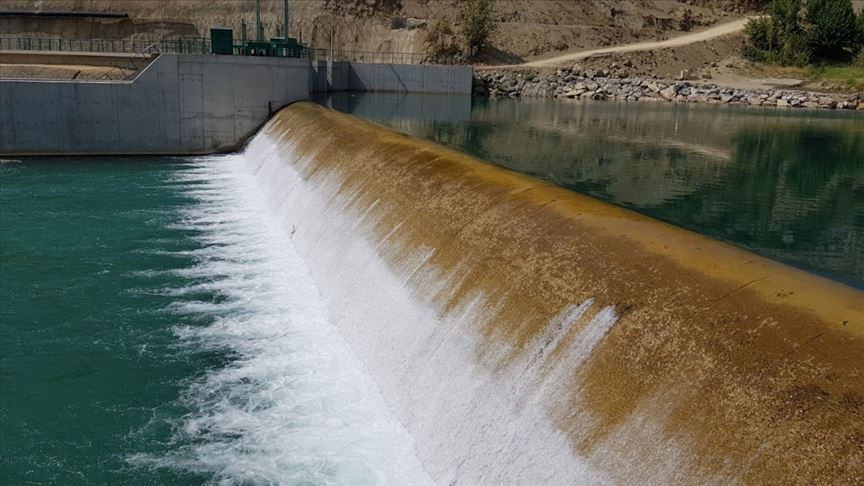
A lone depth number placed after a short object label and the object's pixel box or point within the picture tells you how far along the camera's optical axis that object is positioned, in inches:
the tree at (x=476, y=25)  2442.2
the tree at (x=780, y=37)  2348.7
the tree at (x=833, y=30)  2297.0
